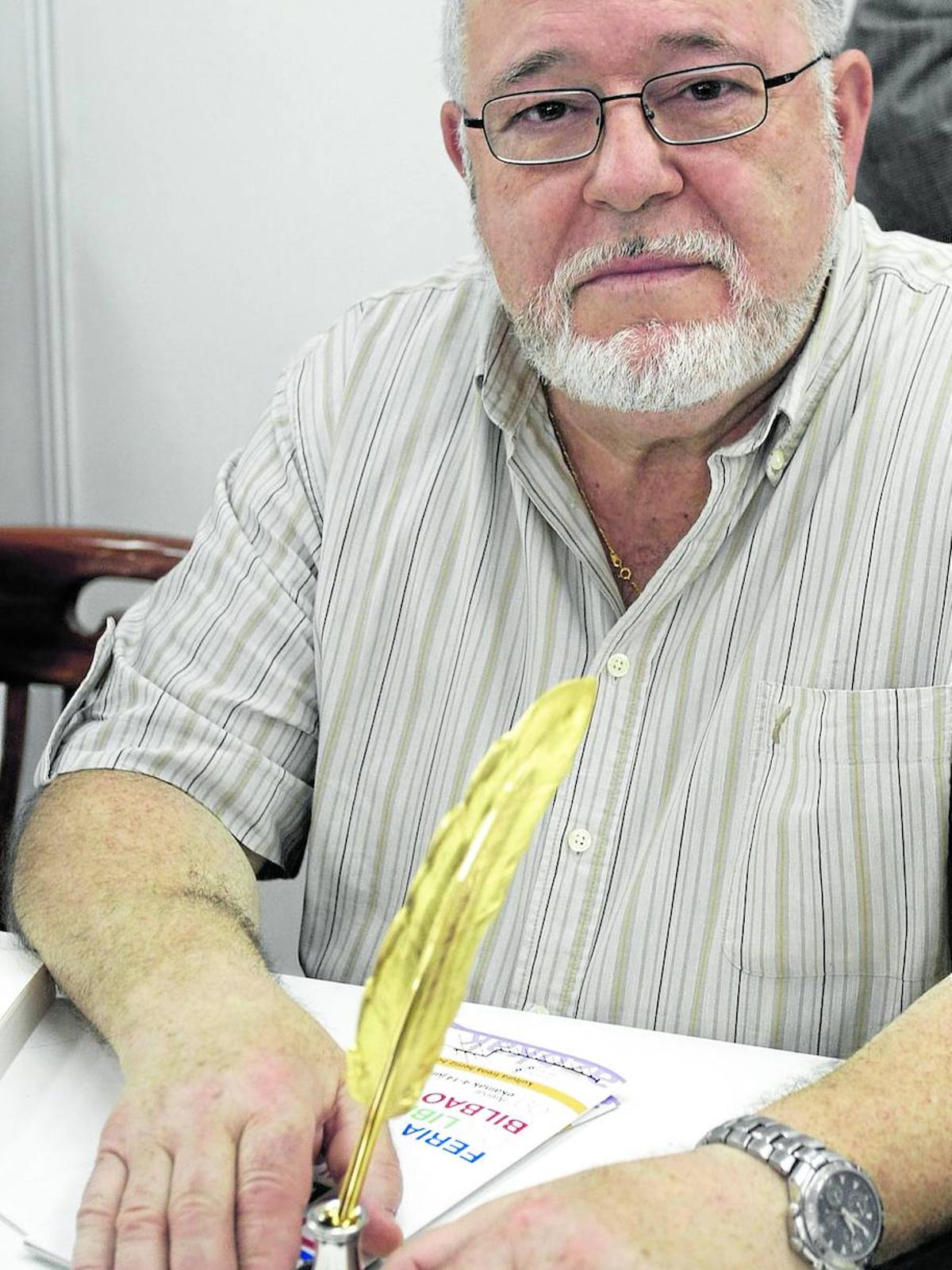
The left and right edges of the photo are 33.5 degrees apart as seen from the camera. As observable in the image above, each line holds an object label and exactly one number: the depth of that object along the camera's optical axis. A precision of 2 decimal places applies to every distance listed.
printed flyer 0.81
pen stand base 0.62
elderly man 1.11
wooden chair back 1.58
